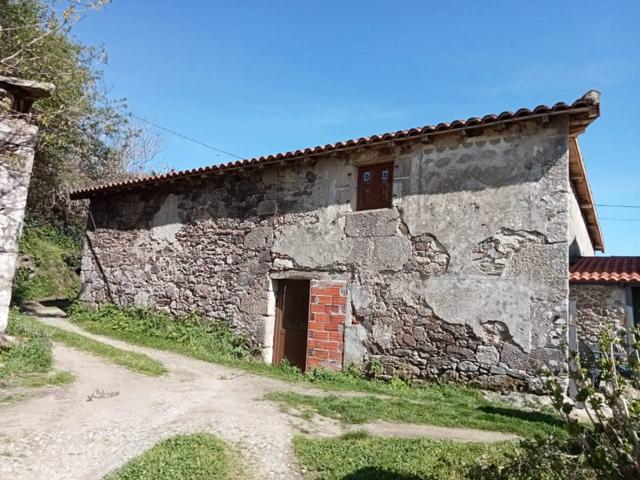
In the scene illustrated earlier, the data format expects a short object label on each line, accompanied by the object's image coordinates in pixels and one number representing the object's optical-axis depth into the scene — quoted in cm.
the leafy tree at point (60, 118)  935
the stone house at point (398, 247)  632
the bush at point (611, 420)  230
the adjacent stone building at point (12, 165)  585
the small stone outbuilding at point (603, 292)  858
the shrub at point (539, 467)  287
